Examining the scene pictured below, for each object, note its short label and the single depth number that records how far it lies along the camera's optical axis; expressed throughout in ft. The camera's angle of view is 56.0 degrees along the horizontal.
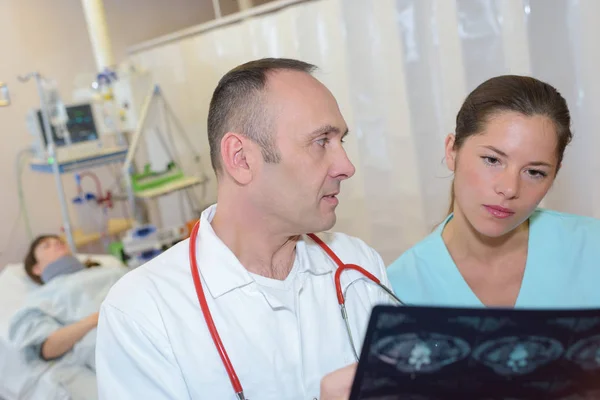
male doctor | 3.24
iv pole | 10.05
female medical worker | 3.98
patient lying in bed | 6.96
